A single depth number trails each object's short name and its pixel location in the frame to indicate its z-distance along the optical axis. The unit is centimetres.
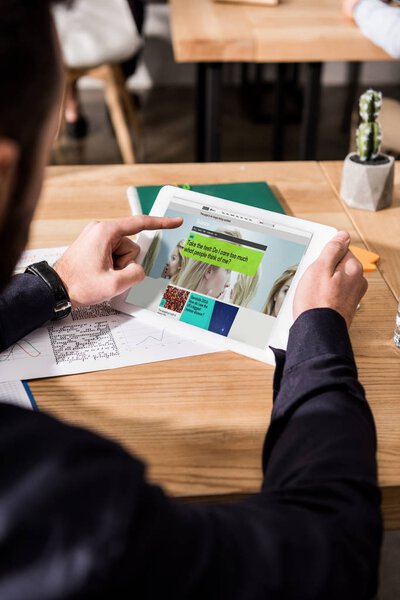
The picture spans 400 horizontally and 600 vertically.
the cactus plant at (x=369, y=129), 128
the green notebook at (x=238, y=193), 133
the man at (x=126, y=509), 48
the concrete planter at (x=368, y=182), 133
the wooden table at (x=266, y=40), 207
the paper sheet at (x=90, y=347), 94
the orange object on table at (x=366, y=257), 116
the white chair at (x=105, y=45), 283
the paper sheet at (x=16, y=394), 88
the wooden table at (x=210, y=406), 79
